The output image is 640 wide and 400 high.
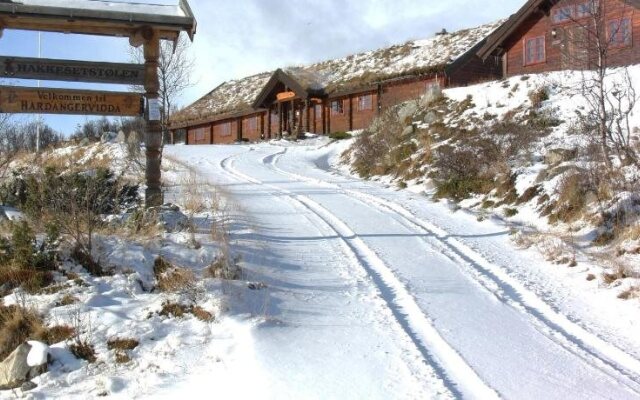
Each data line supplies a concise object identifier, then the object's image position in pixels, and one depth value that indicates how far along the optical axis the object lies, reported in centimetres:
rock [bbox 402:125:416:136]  2011
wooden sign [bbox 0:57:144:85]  820
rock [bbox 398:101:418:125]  2131
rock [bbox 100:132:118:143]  2476
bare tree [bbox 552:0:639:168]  1094
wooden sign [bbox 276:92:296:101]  3669
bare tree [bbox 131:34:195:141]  1683
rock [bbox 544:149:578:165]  1265
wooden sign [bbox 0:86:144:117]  820
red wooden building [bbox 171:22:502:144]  2967
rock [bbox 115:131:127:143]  2244
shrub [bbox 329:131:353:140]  2995
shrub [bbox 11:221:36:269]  654
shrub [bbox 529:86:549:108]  1753
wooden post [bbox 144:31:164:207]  876
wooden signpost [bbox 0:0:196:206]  821
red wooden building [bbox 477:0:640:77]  2064
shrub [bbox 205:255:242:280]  673
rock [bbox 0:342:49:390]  500
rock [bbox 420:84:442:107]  2228
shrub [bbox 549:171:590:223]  1014
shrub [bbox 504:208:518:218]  1134
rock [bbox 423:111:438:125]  2034
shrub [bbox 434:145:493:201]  1316
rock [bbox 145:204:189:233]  834
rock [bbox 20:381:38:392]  486
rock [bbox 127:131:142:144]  1705
